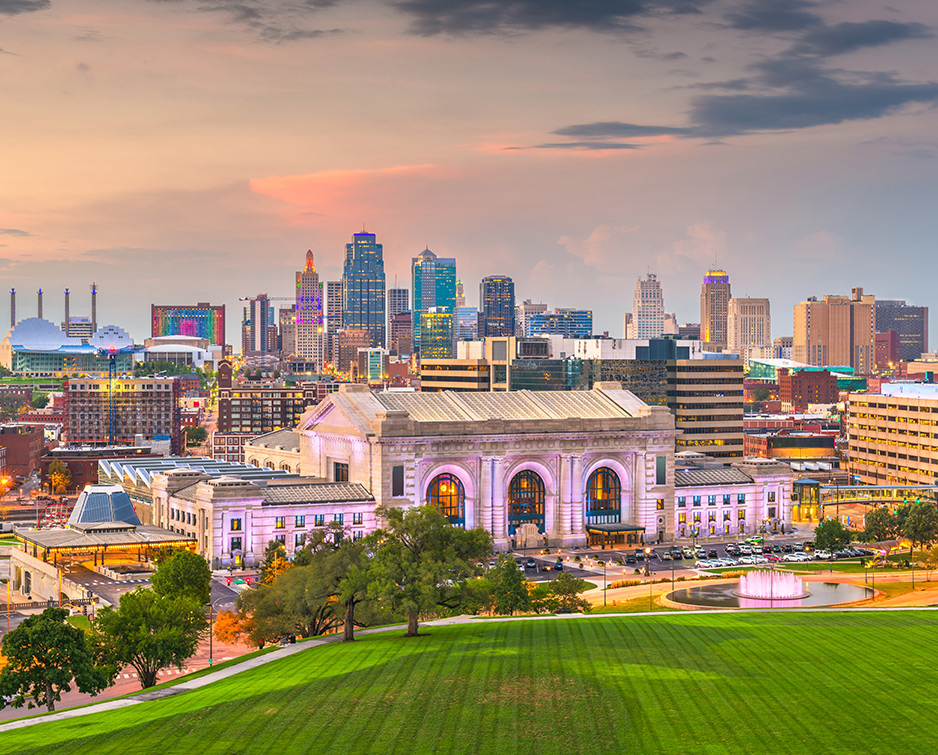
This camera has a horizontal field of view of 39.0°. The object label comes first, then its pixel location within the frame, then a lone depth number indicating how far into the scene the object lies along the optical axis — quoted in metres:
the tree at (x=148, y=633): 97.44
